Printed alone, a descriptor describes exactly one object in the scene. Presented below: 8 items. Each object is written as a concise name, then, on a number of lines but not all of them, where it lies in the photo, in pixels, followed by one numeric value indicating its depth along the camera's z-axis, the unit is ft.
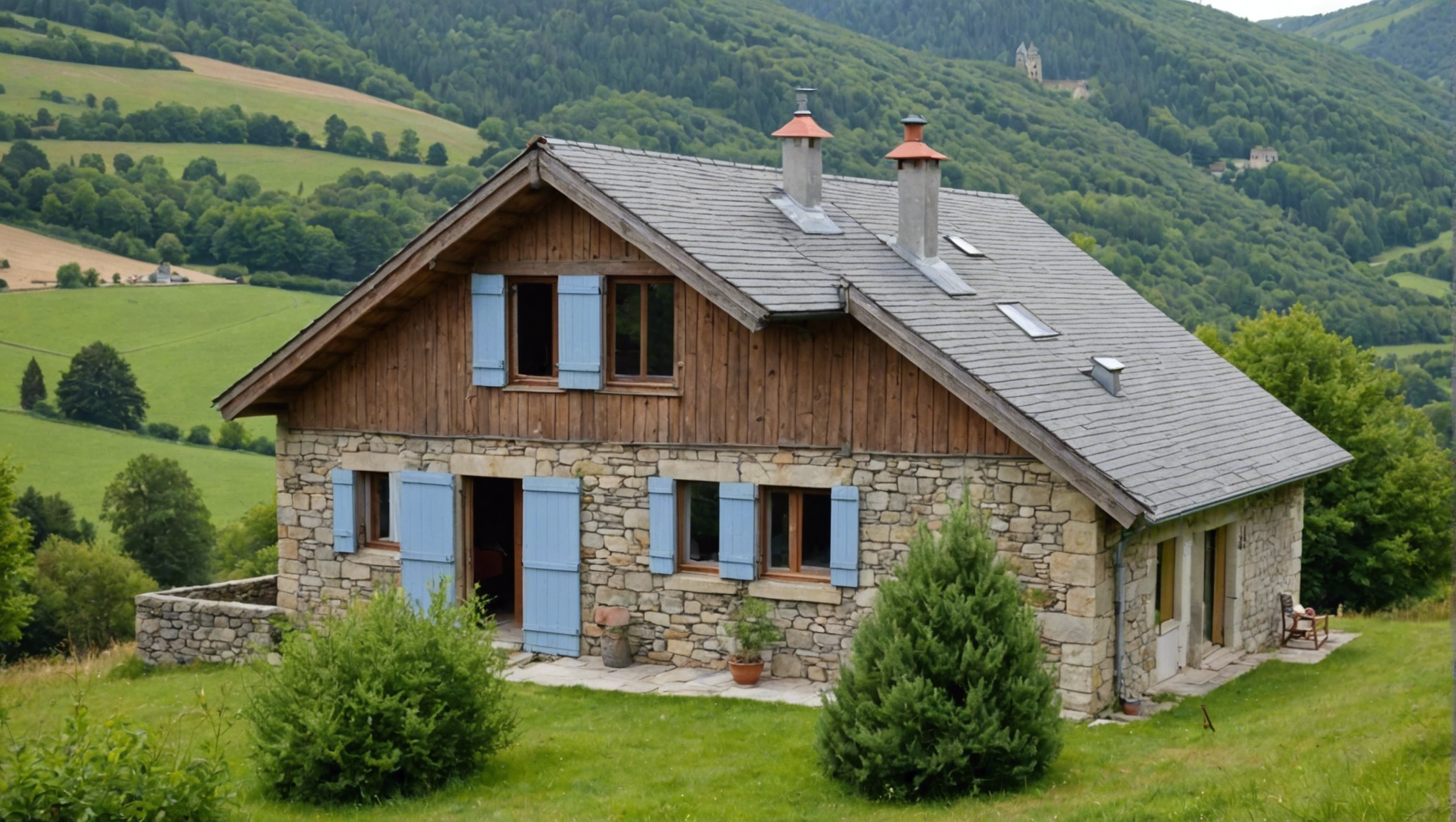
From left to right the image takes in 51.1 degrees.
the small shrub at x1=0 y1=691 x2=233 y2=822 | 26.94
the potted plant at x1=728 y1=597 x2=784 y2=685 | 50.19
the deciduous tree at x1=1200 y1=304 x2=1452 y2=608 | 92.17
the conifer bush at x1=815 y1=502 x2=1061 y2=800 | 35.09
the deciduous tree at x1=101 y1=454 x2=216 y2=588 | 151.94
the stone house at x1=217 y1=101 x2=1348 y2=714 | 47.42
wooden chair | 61.26
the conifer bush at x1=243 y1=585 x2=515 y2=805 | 36.52
